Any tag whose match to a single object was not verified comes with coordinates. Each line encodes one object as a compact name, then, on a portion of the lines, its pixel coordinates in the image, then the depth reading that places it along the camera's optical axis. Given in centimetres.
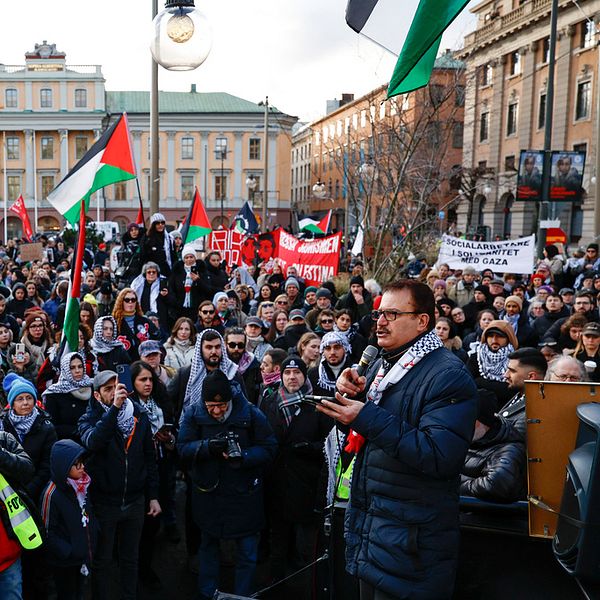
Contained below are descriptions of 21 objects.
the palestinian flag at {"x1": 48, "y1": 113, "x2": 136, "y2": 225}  647
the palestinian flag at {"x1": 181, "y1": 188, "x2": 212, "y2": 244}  1299
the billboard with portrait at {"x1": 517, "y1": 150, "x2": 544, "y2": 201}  1549
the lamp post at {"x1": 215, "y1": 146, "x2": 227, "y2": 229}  6278
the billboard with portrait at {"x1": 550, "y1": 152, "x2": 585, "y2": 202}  1573
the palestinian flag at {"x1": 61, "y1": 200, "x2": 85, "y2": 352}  578
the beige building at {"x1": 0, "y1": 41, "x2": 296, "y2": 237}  6406
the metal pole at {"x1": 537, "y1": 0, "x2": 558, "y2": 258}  1530
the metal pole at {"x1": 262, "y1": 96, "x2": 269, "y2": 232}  3054
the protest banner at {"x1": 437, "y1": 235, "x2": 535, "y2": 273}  1195
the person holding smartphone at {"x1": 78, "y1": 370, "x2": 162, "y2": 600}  438
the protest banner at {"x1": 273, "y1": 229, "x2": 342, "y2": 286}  1195
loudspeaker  220
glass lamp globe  414
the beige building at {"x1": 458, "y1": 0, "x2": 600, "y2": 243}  3441
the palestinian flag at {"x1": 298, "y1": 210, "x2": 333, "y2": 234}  1663
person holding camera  448
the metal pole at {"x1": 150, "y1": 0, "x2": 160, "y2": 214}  1236
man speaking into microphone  254
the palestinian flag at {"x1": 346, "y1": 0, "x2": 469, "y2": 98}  314
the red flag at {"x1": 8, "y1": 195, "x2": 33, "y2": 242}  2122
